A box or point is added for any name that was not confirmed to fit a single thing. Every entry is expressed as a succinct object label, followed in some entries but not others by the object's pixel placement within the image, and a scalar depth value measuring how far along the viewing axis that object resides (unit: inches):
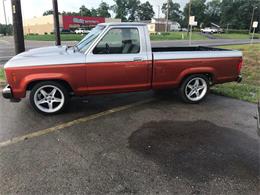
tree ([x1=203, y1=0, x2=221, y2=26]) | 3998.5
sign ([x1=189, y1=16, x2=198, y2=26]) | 965.7
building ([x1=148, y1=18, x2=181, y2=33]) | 3121.6
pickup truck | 188.4
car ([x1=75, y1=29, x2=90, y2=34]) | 2207.2
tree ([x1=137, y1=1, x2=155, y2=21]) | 4840.1
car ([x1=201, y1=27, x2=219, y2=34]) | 2932.1
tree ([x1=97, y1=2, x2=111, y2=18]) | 4185.5
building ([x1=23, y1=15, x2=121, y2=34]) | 2517.2
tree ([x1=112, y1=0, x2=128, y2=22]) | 4495.6
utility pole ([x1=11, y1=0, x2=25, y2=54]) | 294.8
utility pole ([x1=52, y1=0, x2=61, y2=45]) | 378.3
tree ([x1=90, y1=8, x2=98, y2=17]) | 4146.2
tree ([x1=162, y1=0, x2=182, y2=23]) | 4936.0
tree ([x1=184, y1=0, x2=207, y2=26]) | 3937.0
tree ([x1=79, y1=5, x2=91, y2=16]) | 3937.0
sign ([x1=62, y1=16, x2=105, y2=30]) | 2507.4
